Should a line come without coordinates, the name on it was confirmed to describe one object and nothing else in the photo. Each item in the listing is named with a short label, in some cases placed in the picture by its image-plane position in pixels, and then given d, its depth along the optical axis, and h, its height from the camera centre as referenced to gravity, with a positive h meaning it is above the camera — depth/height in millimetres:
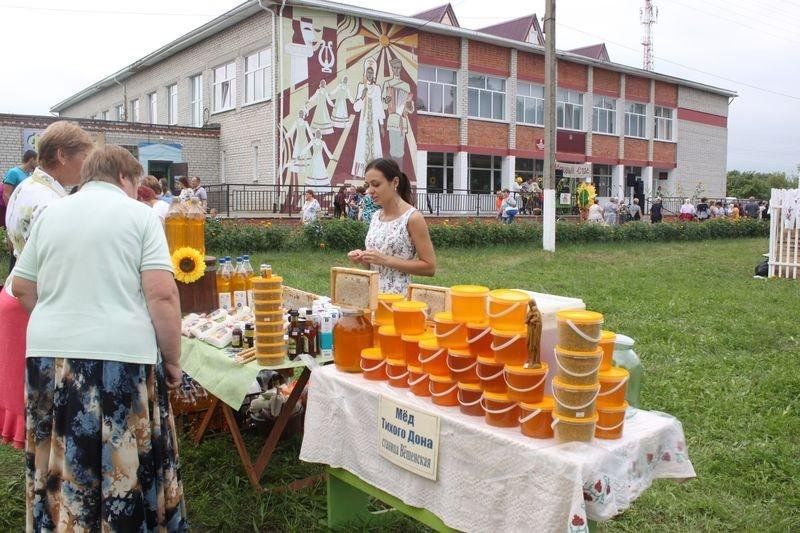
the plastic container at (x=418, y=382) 2658 -688
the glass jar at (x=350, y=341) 3014 -596
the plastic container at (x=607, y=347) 2326 -476
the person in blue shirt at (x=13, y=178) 6824 +392
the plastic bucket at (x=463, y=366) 2467 -576
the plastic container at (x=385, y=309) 3057 -456
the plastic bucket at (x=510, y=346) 2311 -472
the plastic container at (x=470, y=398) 2438 -695
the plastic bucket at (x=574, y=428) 2135 -703
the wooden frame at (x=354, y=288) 3203 -383
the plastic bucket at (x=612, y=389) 2232 -598
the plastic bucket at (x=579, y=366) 2125 -497
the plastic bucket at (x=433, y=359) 2568 -575
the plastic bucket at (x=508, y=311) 2357 -355
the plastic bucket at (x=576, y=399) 2115 -603
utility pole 16141 +2630
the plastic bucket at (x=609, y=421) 2227 -707
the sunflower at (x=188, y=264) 3902 -318
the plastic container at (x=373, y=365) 2895 -675
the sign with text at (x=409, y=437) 2492 -884
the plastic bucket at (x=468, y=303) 2545 -355
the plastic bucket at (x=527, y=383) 2254 -586
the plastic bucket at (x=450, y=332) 2537 -466
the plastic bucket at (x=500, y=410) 2309 -697
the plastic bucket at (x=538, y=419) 2211 -700
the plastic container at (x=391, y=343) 2809 -563
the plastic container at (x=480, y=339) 2443 -473
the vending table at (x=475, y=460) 2072 -897
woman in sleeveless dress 3916 -156
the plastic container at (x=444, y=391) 2529 -692
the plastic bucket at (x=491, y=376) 2348 -585
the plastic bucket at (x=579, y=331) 2119 -384
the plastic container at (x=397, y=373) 2781 -684
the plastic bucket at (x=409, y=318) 2834 -458
